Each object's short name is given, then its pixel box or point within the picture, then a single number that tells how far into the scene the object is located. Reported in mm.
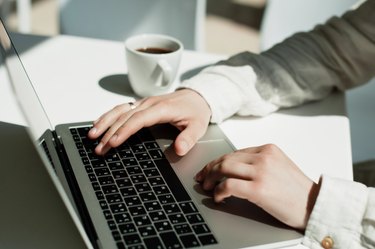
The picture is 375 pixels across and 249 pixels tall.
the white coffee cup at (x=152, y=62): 1066
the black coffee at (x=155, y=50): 1135
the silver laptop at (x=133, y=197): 699
